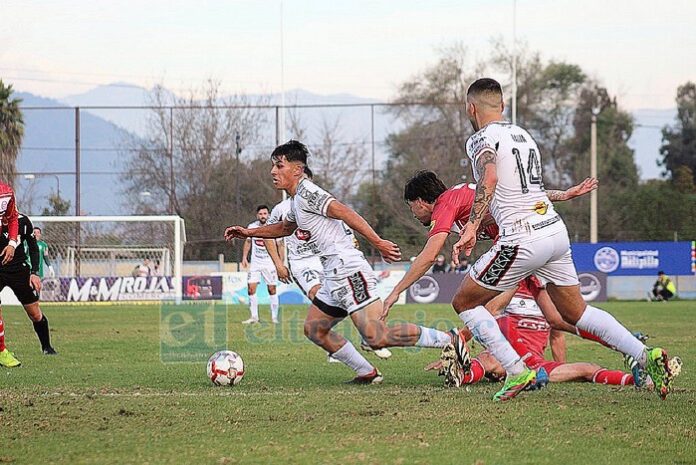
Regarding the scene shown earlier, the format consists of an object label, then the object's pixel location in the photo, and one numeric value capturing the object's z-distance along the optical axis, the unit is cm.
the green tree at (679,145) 7650
